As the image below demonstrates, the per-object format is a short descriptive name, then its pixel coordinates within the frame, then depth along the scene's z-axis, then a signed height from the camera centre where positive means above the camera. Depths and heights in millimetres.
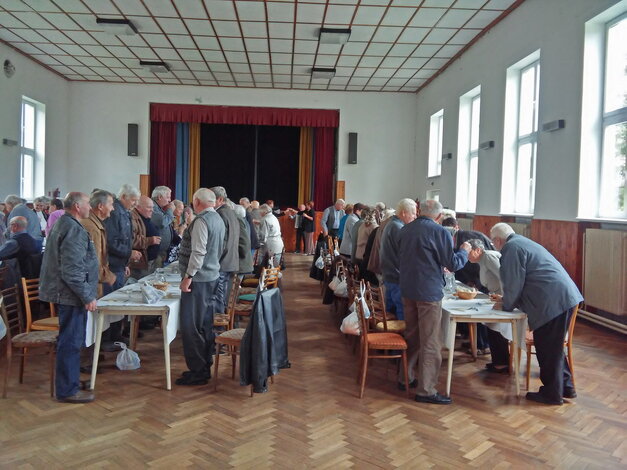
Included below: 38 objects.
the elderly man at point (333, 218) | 11727 -72
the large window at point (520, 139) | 8141 +1355
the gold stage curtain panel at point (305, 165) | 15078 +1462
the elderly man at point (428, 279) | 3916 -476
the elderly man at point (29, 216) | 6836 -143
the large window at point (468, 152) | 10445 +1425
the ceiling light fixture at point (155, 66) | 11633 +3332
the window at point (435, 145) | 12969 +1895
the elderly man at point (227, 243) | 5172 -333
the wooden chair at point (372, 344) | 4051 -1025
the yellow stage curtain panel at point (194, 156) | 14719 +1582
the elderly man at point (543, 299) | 3787 -581
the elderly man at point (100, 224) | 4258 -140
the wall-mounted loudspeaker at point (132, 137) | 13859 +1954
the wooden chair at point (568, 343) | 4035 -982
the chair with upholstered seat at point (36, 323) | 4238 -1001
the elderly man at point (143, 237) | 5504 -305
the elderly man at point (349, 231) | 8033 -249
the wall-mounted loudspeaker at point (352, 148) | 14359 +1915
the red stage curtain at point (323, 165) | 14758 +1460
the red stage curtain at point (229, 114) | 13969 +2693
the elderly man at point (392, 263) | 5027 -460
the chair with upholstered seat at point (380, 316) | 4457 -906
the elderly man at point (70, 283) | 3594 -551
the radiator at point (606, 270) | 5543 -537
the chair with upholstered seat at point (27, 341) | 3902 -1053
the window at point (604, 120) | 6039 +1272
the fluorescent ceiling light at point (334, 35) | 9133 +3268
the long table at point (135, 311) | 3912 -788
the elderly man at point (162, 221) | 6043 -136
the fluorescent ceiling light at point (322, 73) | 11844 +3327
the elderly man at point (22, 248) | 5465 -463
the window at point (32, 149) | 11867 +1367
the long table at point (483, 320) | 3910 -772
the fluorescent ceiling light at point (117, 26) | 8859 +3225
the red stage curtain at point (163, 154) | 14305 +1573
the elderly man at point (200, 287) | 4102 -628
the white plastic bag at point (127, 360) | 4465 -1337
